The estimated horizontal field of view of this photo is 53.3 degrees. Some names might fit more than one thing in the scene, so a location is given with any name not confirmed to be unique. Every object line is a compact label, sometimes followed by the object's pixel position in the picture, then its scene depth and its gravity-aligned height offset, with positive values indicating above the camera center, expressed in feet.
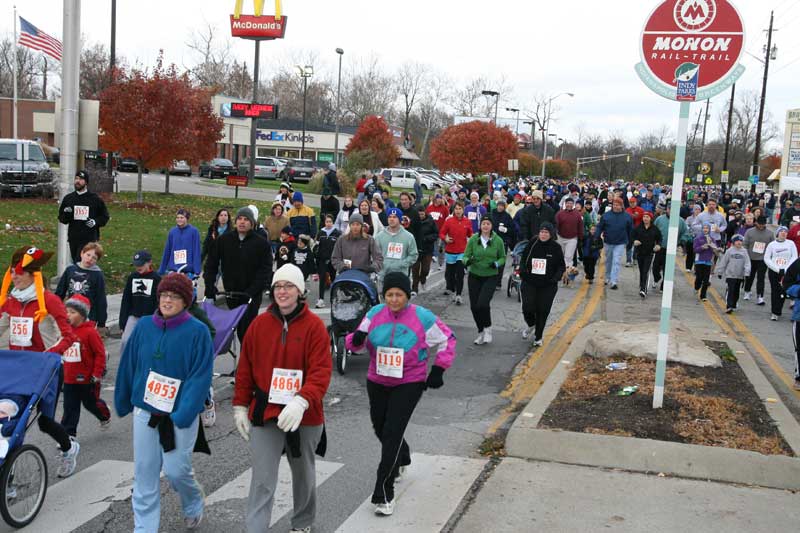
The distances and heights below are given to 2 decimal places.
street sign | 23.88 +4.72
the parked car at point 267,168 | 184.55 +2.62
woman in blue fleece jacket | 15.87 -4.34
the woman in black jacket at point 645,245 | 55.21 -3.02
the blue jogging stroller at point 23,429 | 16.92 -5.73
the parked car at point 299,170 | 176.79 +2.51
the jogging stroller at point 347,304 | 32.27 -4.86
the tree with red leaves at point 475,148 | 170.91 +9.36
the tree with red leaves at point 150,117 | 92.73 +6.52
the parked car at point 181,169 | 175.60 +1.21
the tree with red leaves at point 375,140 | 181.88 +10.57
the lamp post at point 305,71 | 167.12 +23.34
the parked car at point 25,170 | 85.15 -0.51
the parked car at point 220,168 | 173.88 +1.85
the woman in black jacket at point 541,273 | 36.99 -3.61
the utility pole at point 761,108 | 158.61 +19.89
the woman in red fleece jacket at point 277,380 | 15.43 -3.89
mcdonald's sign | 146.41 +28.43
